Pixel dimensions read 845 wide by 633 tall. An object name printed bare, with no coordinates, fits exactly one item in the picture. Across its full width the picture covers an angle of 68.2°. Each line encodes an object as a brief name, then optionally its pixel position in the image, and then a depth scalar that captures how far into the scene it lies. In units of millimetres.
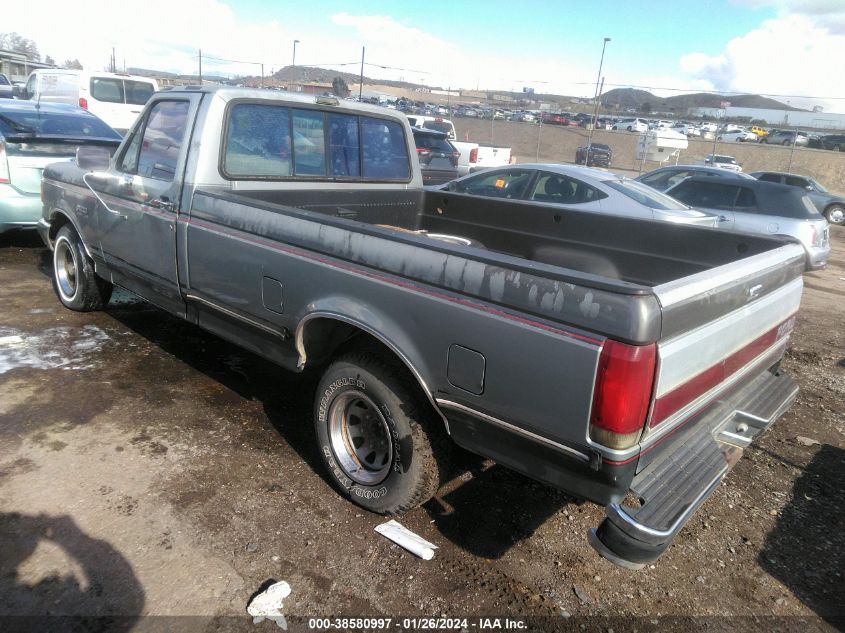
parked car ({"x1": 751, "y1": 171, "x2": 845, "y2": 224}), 17328
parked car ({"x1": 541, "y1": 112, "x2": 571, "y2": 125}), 48375
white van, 17016
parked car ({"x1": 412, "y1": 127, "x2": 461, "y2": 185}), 12791
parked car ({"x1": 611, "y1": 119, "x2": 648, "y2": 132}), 47844
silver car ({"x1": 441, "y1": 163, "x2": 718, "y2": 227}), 7203
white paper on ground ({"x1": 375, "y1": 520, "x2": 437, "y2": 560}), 2931
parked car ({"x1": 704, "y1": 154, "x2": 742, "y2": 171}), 23745
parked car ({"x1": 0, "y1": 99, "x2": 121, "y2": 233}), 6891
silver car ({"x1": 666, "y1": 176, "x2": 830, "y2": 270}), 9273
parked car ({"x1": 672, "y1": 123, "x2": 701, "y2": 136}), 46181
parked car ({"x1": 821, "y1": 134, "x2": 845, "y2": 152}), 36703
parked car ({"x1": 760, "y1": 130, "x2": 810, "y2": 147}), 39500
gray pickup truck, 2207
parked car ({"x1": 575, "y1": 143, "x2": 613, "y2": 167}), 27109
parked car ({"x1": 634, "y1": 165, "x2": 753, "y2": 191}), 11695
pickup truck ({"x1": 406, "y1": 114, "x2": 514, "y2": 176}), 16281
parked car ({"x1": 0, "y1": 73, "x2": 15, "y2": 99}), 21047
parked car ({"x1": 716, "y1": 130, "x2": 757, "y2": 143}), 44250
